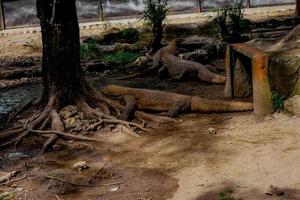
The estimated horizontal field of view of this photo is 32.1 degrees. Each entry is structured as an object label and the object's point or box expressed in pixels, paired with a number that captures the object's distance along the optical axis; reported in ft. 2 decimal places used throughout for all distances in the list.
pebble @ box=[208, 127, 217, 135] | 20.75
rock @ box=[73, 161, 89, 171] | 18.30
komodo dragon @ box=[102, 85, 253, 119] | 23.52
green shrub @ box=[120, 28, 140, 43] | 53.57
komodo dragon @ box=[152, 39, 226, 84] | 30.83
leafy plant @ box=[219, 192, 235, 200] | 14.19
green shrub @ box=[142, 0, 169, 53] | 44.01
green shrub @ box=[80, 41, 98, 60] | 45.40
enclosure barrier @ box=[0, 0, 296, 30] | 69.92
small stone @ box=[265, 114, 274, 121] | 21.10
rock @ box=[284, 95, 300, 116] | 20.75
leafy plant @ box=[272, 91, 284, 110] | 21.35
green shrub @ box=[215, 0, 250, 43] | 43.88
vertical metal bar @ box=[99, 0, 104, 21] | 69.46
